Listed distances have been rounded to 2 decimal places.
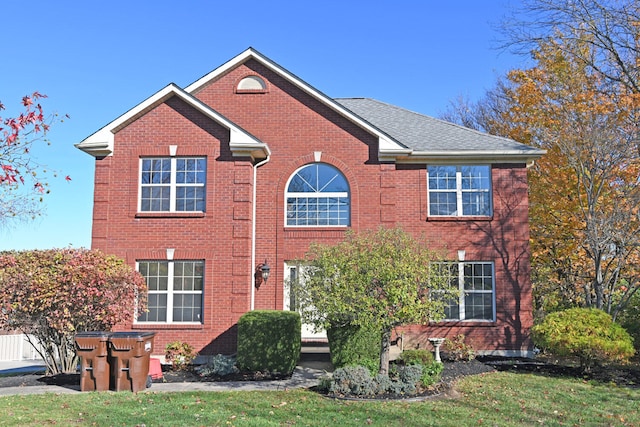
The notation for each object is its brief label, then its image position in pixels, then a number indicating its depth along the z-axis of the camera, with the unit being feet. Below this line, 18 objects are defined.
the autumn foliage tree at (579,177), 49.42
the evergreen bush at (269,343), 39.22
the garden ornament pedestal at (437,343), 43.16
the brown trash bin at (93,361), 34.27
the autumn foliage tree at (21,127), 20.62
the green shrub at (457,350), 46.01
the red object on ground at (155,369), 37.81
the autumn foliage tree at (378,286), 33.14
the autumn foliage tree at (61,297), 37.47
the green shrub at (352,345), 39.22
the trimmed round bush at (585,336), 38.45
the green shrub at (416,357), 39.45
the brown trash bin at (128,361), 34.12
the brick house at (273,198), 47.03
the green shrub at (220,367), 39.47
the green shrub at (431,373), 33.94
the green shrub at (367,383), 32.24
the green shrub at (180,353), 43.88
